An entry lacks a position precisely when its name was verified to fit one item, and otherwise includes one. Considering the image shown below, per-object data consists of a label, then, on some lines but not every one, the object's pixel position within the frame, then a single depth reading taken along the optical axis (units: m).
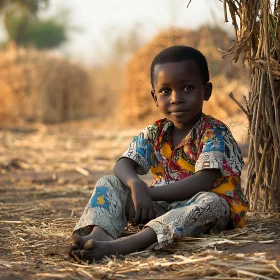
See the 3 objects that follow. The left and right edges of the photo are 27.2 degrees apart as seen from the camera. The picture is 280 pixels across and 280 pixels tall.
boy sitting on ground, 2.58
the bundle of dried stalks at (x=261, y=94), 2.96
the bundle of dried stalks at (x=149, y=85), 12.48
